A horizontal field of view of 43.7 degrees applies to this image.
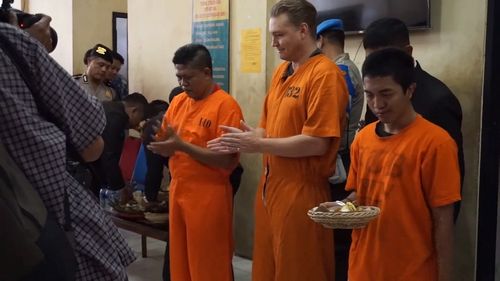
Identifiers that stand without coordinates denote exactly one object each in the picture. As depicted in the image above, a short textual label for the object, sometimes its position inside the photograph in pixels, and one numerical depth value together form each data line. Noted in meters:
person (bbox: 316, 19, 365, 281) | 2.87
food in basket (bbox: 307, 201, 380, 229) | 1.91
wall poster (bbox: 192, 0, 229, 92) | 4.49
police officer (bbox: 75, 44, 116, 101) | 5.03
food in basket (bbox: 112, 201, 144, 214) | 3.96
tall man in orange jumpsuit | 2.41
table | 3.72
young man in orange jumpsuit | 1.93
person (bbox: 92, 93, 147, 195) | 3.97
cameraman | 1.46
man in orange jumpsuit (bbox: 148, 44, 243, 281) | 2.97
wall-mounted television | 3.22
